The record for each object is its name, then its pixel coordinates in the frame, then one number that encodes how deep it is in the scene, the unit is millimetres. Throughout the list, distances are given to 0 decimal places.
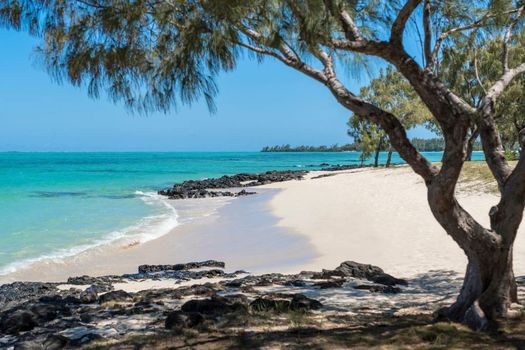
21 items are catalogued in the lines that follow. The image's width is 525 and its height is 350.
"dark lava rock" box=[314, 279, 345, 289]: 7770
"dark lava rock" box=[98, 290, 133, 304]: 7336
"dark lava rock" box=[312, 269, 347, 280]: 8773
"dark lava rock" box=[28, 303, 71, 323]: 6234
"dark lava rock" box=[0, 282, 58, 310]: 8852
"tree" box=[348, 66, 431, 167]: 39844
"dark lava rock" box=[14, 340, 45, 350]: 4852
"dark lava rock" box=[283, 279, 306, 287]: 8047
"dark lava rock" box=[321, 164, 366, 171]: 62328
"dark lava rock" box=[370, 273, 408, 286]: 8086
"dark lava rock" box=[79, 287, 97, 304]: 7684
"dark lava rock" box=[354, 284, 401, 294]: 7406
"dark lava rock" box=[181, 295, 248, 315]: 5941
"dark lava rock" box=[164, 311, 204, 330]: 5418
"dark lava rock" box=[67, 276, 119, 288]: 10051
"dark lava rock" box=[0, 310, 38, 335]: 5867
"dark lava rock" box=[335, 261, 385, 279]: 8914
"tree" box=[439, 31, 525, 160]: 6508
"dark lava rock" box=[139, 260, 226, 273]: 11312
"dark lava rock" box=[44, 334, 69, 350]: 4895
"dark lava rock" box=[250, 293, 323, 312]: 6109
